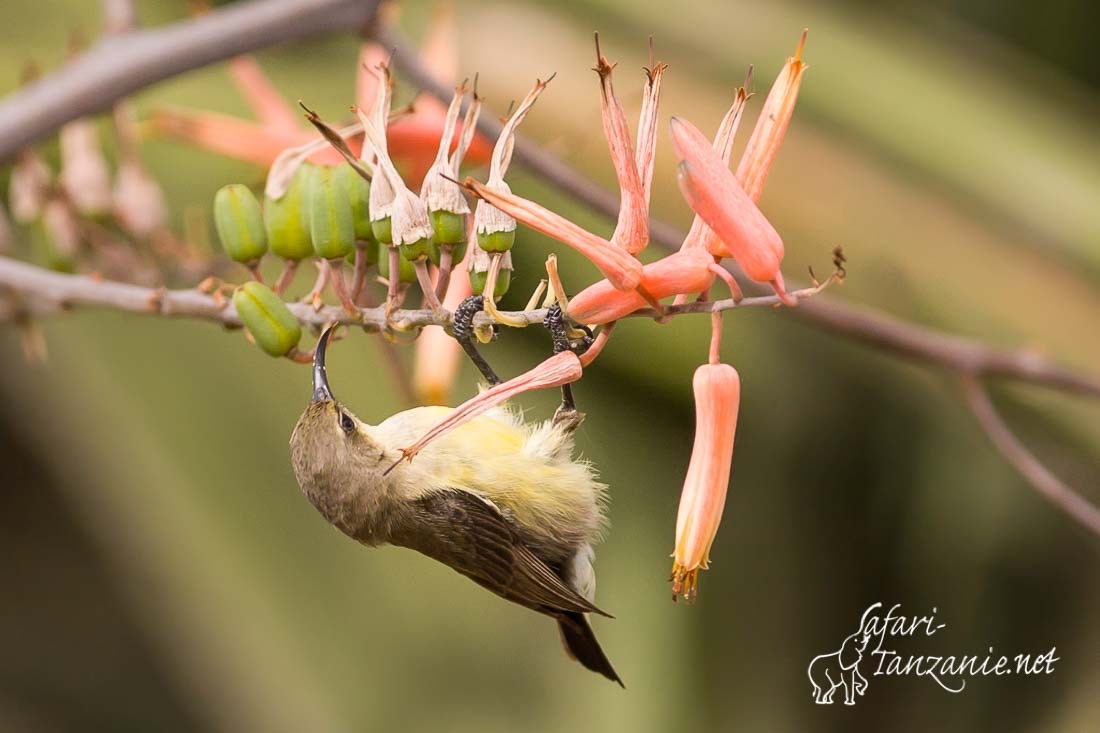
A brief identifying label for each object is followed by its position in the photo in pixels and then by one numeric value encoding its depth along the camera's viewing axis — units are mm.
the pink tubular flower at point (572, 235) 1863
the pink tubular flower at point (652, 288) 1864
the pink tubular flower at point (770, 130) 1873
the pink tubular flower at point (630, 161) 1870
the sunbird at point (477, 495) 1957
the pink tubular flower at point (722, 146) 1874
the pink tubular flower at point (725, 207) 1859
